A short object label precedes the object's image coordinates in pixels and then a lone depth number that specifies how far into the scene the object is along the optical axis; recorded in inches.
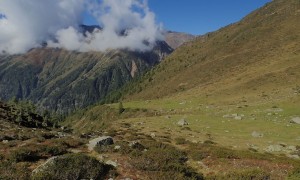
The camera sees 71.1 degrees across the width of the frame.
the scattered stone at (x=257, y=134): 1115.9
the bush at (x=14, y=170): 433.4
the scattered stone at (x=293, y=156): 784.4
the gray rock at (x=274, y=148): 880.3
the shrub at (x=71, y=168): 447.6
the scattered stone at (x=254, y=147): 913.6
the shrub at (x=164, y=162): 502.8
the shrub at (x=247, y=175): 486.4
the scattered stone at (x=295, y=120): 1271.2
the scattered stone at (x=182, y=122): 1433.7
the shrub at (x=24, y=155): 532.6
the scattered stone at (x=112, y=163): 535.5
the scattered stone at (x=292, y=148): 873.9
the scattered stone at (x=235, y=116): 1471.0
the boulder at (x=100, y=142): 665.7
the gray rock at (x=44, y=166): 456.6
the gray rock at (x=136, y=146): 660.5
